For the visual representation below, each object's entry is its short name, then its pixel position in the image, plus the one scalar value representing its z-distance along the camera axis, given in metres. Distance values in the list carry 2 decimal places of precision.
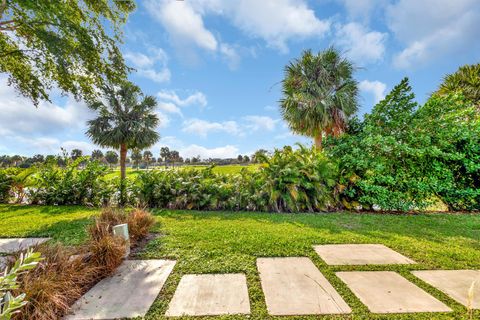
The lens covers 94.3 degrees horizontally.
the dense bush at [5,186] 6.57
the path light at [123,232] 2.62
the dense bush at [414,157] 5.29
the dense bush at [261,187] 5.34
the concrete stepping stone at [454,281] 1.91
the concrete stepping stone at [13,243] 2.93
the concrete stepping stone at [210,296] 1.72
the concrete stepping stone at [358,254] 2.59
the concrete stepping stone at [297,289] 1.74
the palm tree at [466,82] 11.38
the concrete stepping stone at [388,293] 1.76
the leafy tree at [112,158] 57.12
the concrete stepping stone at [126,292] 1.69
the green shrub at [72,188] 6.14
